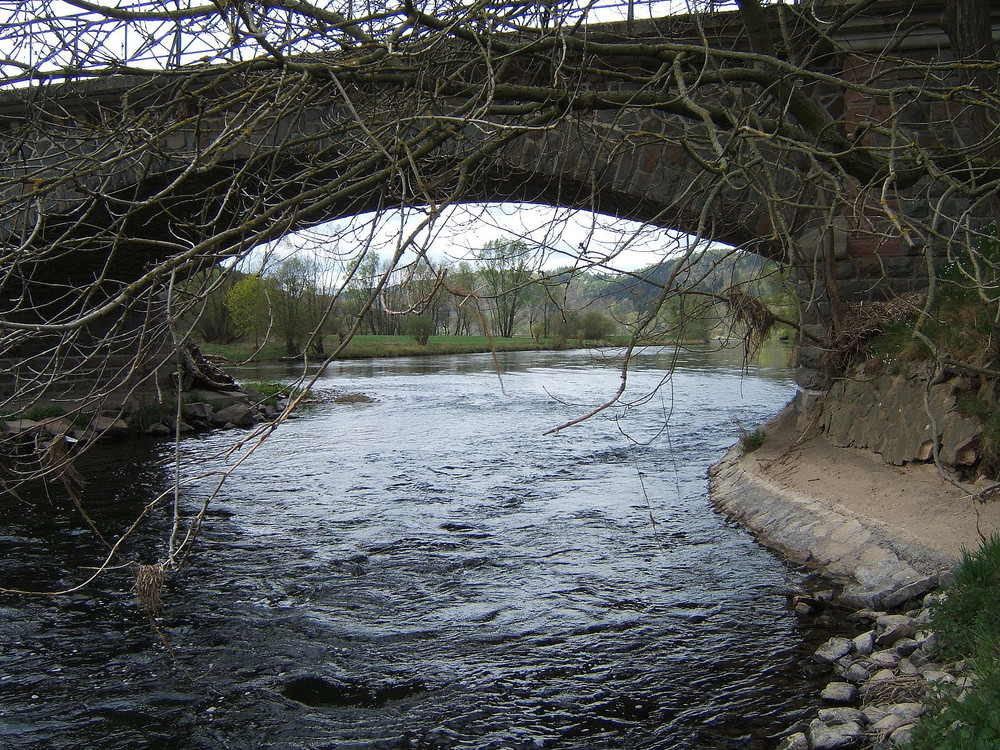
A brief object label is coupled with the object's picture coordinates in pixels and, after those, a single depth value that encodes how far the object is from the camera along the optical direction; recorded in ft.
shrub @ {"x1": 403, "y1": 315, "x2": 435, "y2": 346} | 137.44
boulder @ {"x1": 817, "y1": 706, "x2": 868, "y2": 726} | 12.90
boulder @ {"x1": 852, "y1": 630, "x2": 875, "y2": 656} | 15.74
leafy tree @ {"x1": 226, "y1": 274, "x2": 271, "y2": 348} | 110.45
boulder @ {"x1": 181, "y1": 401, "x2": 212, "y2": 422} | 54.44
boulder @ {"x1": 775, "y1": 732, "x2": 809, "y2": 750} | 12.43
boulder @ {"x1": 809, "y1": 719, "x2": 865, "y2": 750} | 12.29
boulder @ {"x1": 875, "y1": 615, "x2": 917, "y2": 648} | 15.81
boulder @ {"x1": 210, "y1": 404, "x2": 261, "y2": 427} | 55.11
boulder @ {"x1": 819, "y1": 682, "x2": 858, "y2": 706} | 13.92
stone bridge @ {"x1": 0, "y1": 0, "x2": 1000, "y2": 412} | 11.69
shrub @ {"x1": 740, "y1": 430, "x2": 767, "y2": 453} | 33.17
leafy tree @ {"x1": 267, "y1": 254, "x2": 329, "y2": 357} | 106.93
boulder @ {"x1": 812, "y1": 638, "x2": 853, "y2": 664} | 15.80
